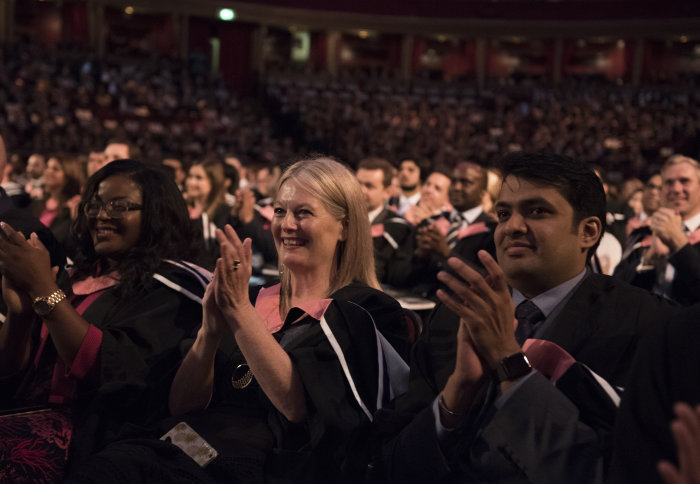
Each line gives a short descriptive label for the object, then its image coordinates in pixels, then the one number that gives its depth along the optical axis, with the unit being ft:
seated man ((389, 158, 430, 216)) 25.23
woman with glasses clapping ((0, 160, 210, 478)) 8.14
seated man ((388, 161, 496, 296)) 15.99
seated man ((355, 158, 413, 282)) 19.34
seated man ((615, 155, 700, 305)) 11.51
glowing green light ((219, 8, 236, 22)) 64.80
